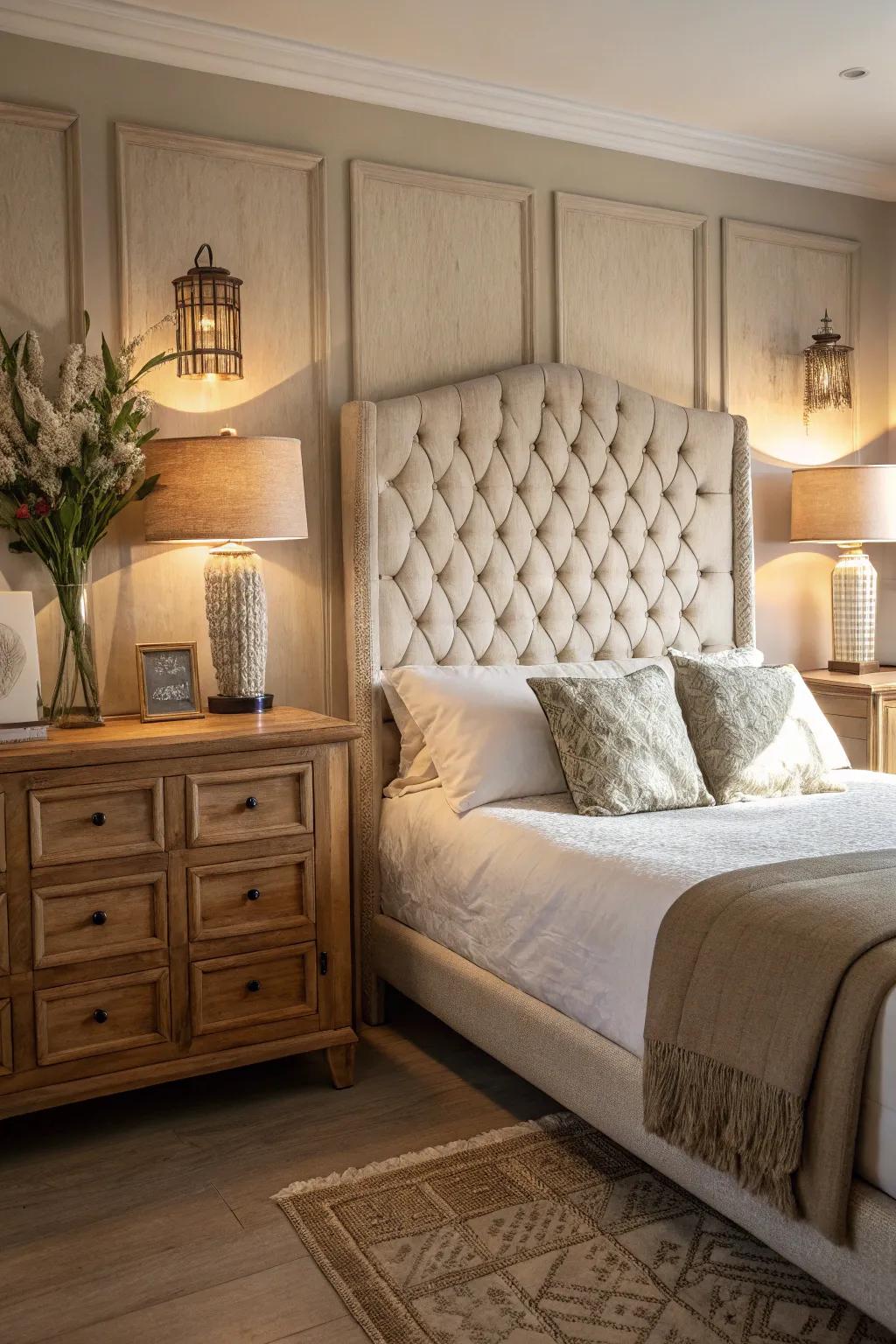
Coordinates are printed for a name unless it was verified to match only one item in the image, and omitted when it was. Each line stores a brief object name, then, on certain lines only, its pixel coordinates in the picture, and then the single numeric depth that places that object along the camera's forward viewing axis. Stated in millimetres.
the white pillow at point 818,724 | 3379
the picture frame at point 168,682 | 3078
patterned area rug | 2008
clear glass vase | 2971
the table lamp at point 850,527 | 4109
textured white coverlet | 2328
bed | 2326
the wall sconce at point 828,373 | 4273
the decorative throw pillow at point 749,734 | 3164
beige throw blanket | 1850
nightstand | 3963
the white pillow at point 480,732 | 3088
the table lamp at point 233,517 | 2980
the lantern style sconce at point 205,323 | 3141
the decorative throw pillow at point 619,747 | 2965
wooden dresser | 2598
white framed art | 2803
